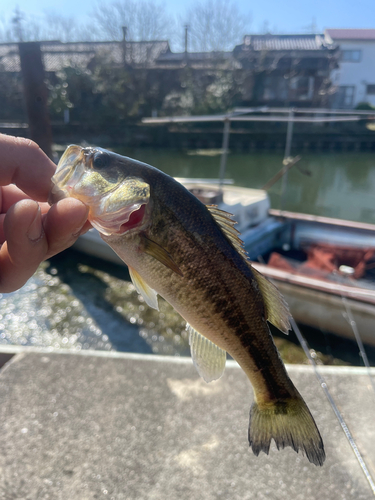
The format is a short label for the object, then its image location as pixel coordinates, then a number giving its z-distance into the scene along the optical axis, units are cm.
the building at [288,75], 2960
